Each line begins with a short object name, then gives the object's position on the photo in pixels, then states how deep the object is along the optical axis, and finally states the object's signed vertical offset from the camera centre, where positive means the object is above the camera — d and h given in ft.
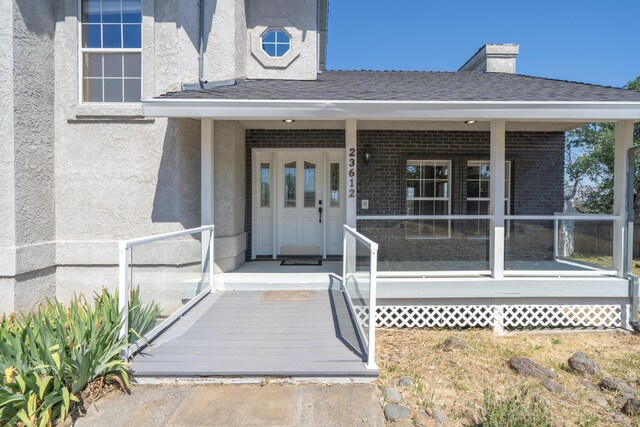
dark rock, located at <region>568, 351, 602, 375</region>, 14.17 -6.34
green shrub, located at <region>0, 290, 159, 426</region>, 9.50 -4.56
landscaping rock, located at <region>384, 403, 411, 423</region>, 10.41 -6.06
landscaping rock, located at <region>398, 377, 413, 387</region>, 12.55 -6.19
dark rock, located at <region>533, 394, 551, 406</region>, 11.28 -6.29
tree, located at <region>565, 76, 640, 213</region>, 47.19 +6.09
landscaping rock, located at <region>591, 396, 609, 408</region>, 11.88 -6.50
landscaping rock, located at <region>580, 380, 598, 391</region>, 13.07 -6.57
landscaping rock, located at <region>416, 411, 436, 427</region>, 10.32 -6.24
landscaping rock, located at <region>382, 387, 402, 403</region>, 11.30 -6.03
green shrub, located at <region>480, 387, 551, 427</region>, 9.30 -5.56
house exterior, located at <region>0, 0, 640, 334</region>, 17.84 +2.92
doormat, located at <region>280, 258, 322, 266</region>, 25.00 -3.99
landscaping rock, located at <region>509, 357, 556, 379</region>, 13.75 -6.32
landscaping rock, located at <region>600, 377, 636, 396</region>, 12.58 -6.39
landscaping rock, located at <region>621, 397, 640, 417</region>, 11.12 -6.24
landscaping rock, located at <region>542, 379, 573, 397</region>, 12.41 -6.38
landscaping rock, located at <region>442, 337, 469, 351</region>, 16.03 -6.24
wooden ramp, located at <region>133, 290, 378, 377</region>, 11.91 -5.25
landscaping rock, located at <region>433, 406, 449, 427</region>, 10.36 -6.22
